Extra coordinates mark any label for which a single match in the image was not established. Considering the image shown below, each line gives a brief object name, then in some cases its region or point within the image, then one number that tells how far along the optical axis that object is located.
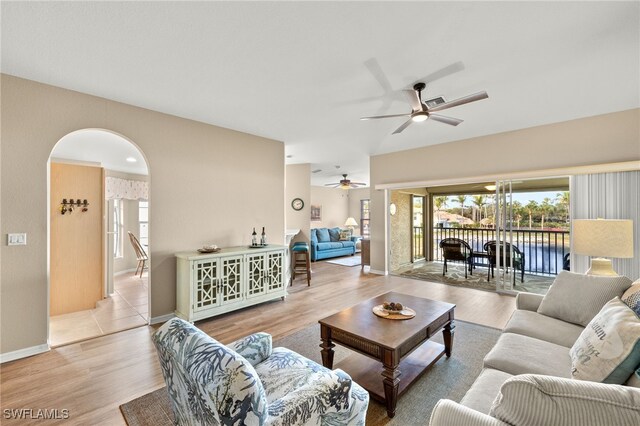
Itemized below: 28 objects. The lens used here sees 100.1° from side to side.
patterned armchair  0.92
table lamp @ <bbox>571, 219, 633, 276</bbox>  2.67
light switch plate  2.56
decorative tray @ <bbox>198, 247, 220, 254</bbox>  3.66
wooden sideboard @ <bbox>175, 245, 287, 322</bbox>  3.30
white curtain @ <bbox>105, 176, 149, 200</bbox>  5.89
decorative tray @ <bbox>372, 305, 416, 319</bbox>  2.26
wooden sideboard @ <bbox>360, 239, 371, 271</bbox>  6.82
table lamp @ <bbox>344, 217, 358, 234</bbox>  9.85
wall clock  7.43
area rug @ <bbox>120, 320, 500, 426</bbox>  1.79
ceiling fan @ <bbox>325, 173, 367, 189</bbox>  8.29
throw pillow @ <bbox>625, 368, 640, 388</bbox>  1.11
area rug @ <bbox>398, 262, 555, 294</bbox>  4.92
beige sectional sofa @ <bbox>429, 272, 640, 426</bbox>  0.81
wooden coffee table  1.80
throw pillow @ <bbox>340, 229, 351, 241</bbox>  9.02
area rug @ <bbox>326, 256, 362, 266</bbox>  7.46
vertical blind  3.48
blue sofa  7.86
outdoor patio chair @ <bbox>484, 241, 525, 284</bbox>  4.71
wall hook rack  3.70
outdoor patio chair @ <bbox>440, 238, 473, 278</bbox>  5.90
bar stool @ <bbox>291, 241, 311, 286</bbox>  5.17
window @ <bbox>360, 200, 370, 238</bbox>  11.88
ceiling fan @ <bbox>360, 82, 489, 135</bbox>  2.66
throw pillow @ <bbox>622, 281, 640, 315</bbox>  1.48
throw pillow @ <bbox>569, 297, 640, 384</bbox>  1.16
